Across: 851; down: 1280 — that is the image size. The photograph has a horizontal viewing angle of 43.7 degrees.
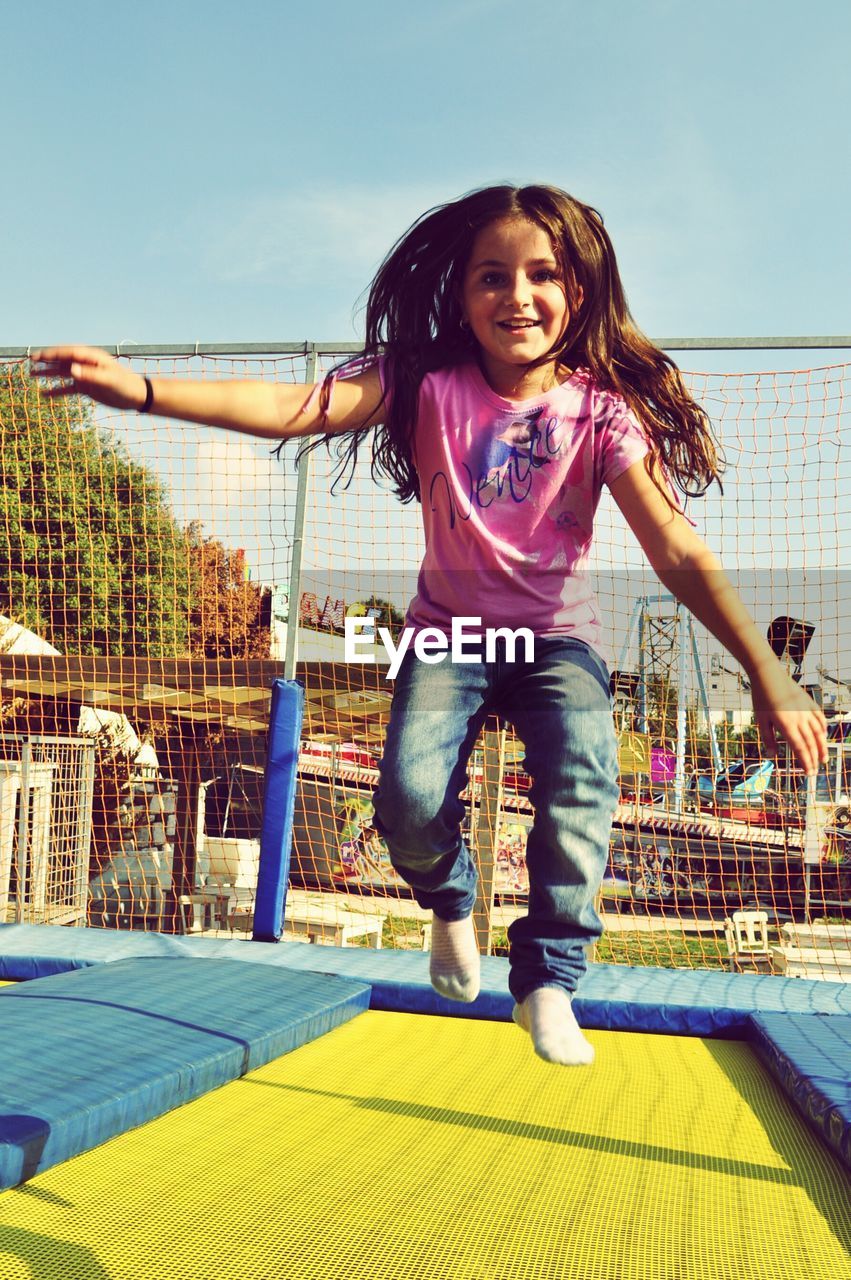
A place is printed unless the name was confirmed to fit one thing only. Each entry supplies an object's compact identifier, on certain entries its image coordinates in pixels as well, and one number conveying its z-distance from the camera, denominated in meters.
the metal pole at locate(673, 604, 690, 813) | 5.03
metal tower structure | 4.19
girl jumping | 1.45
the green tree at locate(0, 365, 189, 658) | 4.97
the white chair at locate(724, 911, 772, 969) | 7.00
